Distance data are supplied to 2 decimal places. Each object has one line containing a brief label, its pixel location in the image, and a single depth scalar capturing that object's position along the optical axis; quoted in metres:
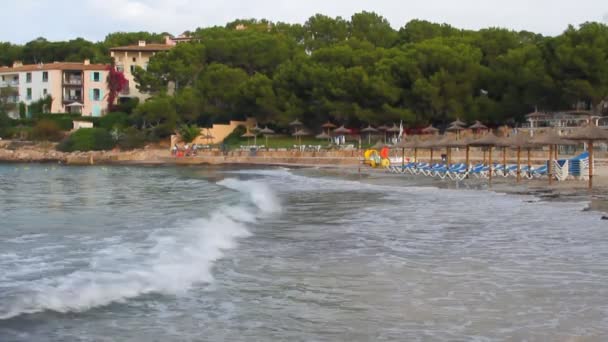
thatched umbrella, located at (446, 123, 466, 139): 45.12
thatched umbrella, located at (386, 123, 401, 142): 50.66
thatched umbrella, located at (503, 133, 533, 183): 26.08
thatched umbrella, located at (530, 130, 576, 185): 25.20
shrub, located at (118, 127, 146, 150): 63.06
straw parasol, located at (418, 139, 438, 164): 33.04
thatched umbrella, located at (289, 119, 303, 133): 55.81
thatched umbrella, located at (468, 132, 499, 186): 27.11
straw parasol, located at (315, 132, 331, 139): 54.82
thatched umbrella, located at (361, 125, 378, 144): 52.53
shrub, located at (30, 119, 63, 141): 66.26
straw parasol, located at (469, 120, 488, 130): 46.22
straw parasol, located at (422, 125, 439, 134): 48.25
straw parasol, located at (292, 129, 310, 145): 54.97
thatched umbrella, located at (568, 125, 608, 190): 21.64
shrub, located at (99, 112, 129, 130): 66.69
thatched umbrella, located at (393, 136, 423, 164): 34.91
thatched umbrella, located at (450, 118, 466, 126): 45.47
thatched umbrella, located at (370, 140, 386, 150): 42.34
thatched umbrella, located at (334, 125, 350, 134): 52.24
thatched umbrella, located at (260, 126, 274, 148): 57.87
